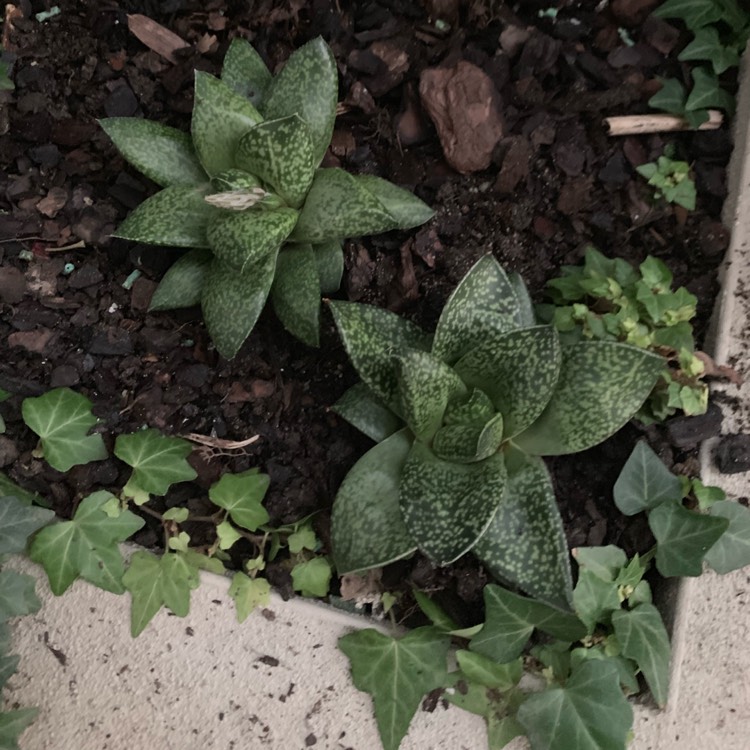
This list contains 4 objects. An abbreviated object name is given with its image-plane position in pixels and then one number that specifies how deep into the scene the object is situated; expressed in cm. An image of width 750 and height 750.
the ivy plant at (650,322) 53
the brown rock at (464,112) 58
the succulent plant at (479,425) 47
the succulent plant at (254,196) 50
